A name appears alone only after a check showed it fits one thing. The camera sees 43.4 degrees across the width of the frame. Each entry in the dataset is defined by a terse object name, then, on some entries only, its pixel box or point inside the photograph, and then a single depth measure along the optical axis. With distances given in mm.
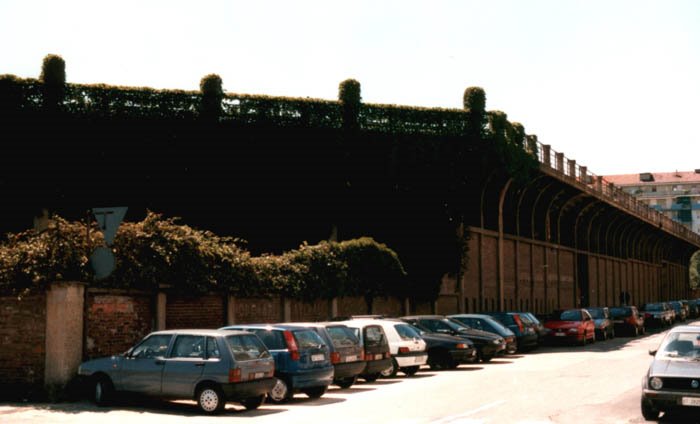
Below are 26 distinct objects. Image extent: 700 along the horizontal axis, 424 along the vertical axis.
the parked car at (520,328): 32081
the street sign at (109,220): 18125
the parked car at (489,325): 29047
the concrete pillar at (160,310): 21188
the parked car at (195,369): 15250
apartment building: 159875
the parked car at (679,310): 66275
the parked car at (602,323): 40438
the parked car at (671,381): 12836
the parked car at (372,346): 20359
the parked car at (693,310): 80388
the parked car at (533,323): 33444
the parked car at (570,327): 36250
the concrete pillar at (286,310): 25875
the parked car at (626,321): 45344
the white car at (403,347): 22359
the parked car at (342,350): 18906
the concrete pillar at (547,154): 46000
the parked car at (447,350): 24375
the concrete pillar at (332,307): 28844
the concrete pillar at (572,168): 51528
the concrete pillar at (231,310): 23373
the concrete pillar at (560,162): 49131
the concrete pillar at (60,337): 18016
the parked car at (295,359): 17000
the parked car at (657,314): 55656
